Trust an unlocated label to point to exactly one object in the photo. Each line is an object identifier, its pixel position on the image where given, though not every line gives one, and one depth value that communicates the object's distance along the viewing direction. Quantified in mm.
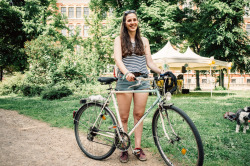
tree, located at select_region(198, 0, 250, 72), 20188
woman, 2771
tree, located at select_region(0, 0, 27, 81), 19594
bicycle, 2320
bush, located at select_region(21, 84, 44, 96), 12953
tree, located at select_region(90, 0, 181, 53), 18594
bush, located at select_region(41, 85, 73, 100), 10823
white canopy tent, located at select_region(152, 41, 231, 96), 11047
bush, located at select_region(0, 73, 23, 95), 15013
